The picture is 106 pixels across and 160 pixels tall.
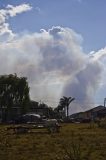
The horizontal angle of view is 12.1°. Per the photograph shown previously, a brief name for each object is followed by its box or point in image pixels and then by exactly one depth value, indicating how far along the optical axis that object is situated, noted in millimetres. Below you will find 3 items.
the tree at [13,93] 93000
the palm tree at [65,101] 146200
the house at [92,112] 119000
